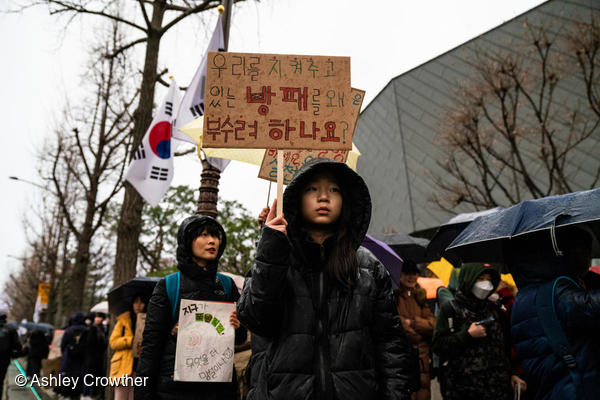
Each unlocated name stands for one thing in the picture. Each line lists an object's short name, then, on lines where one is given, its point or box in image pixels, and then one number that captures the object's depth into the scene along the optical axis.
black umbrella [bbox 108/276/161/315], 5.72
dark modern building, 18.02
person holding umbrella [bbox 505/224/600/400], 2.78
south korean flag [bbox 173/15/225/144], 6.58
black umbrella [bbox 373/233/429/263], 7.79
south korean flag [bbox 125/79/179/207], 7.00
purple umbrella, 5.84
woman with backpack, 3.11
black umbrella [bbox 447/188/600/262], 3.10
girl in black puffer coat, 2.05
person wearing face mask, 4.09
